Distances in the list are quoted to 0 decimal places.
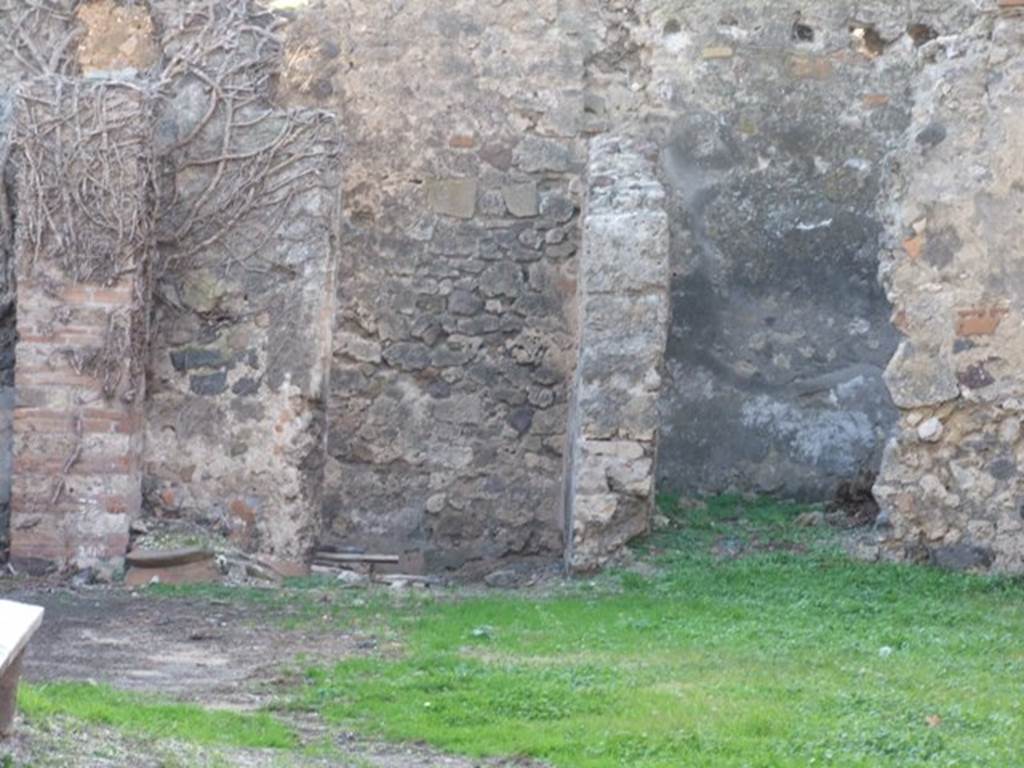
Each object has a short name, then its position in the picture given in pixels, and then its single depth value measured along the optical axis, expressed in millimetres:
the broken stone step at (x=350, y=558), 12828
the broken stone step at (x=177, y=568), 11539
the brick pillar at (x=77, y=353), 11789
